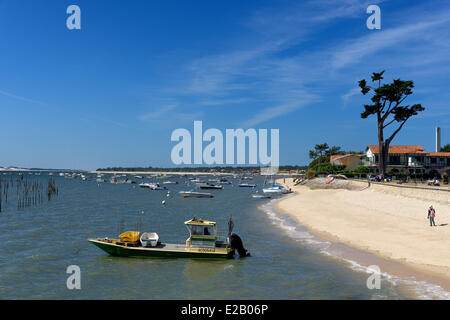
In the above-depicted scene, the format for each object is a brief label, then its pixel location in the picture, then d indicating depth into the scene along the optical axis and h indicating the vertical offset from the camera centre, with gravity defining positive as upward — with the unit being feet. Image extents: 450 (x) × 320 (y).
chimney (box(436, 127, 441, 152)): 438.81 +34.57
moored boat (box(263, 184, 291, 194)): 317.42 -22.73
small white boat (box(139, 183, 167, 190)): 409.22 -24.93
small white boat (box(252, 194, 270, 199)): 279.08 -25.20
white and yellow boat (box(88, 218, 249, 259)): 83.61 -19.61
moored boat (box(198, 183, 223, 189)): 407.44 -24.17
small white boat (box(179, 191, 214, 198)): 291.11 -24.56
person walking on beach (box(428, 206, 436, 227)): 104.56 -14.80
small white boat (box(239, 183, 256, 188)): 457.27 -25.95
